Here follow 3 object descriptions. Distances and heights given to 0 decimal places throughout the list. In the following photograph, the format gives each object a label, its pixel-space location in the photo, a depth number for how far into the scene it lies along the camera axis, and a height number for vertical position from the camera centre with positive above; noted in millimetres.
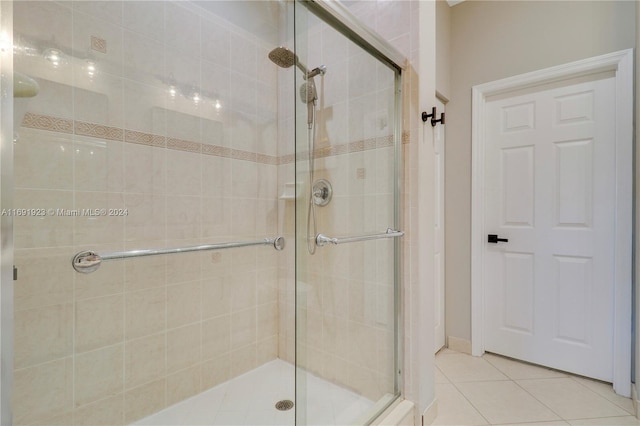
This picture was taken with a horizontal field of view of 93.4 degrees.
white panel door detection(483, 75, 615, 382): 1831 -86
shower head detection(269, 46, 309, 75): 1281 +742
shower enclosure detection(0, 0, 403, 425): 1141 -2
